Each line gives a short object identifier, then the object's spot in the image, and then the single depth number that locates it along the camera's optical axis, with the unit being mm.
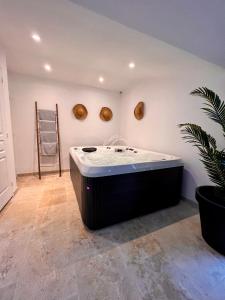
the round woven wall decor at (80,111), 3742
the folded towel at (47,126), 3432
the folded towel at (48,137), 3451
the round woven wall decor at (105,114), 4066
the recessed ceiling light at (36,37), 1772
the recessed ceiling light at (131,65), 2443
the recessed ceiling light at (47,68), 2678
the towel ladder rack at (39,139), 3364
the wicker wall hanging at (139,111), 3301
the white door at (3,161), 2076
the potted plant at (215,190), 1386
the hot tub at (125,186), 1644
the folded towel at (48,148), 3478
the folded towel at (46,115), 3408
